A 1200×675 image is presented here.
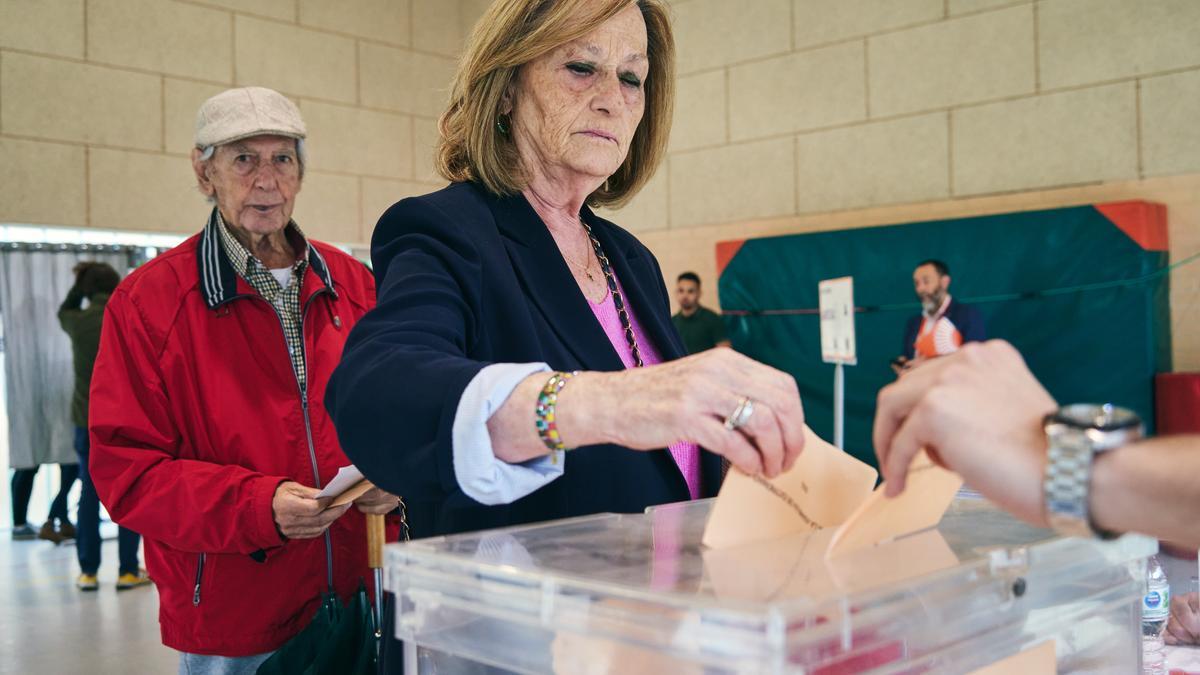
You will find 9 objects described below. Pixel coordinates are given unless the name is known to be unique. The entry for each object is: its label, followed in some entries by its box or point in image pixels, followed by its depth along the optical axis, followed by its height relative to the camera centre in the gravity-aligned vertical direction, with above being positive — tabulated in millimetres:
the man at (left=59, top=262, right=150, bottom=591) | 6332 -214
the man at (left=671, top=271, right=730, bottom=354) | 8000 +136
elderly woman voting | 854 +20
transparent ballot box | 603 -171
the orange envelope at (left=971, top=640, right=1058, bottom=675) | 794 -255
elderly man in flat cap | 2082 -200
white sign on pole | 5133 +76
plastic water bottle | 1514 -397
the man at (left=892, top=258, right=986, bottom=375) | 6762 +83
